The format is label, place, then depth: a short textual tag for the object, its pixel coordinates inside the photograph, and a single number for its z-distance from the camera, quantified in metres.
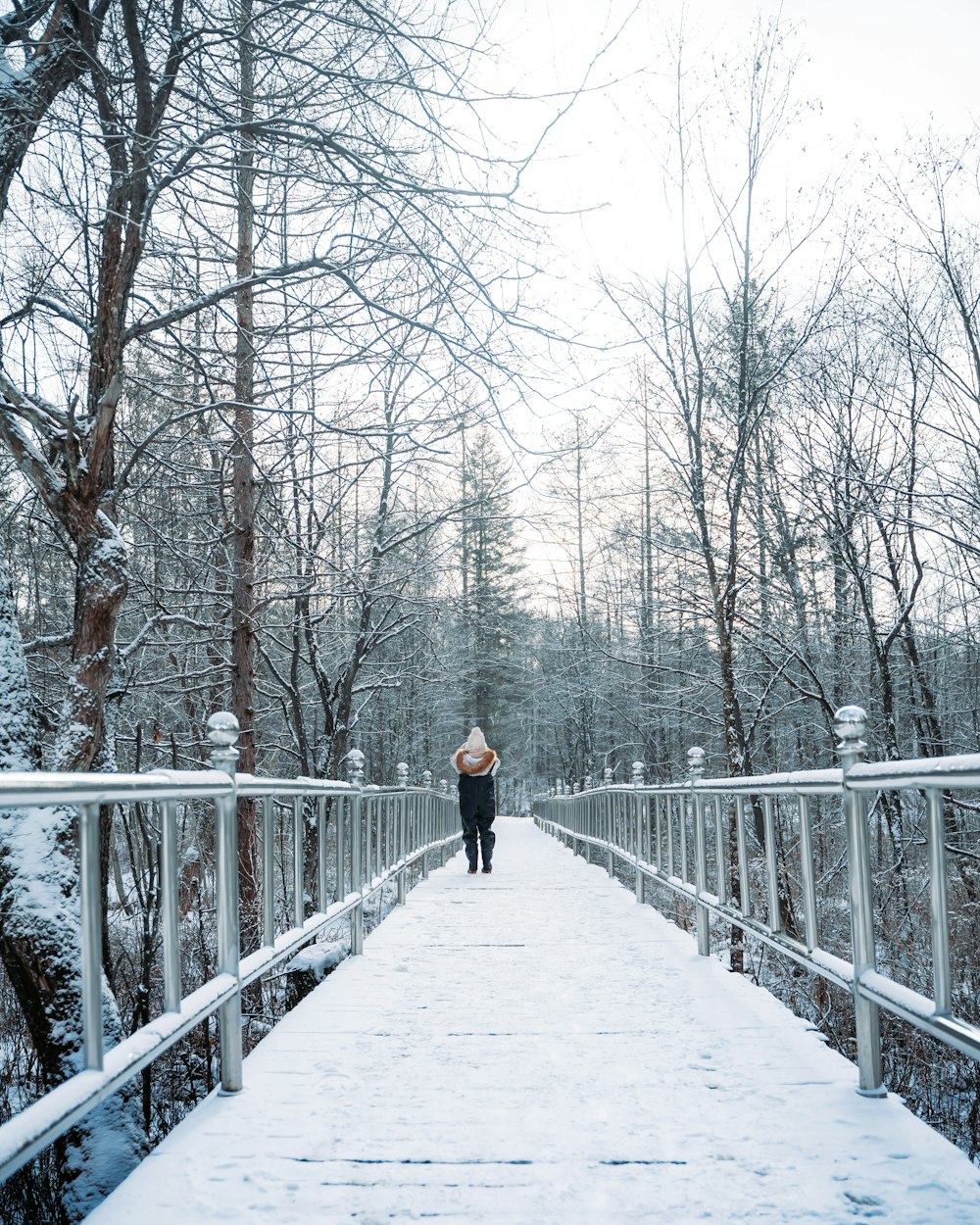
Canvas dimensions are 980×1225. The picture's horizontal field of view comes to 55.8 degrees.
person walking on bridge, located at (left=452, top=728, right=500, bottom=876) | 11.35
